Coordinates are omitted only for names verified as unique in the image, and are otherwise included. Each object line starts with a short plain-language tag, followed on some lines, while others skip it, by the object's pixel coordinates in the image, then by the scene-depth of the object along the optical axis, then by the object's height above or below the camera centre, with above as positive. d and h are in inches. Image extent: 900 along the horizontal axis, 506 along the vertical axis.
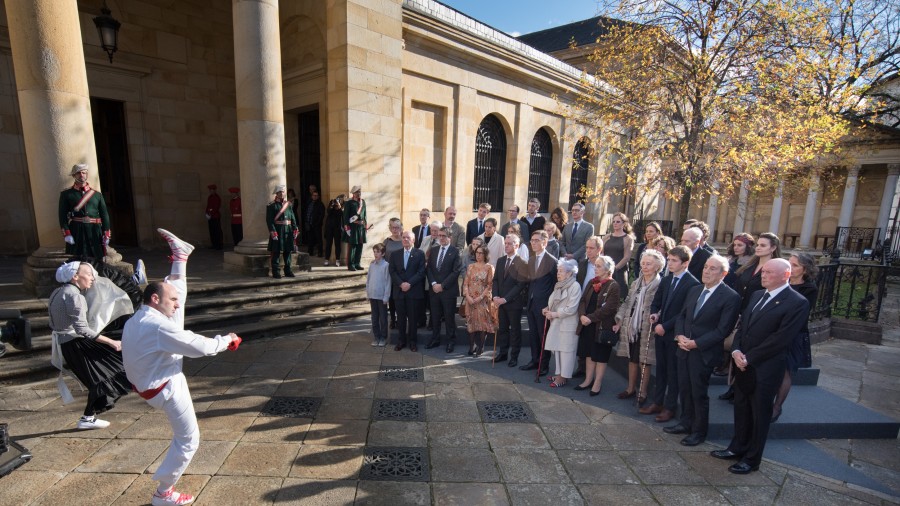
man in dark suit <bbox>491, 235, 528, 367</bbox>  230.2 -57.2
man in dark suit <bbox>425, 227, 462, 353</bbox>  251.4 -55.3
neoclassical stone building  318.3 +75.7
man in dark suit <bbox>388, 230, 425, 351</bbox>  254.2 -56.2
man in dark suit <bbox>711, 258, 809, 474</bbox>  136.8 -53.9
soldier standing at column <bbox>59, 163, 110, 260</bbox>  238.1 -21.1
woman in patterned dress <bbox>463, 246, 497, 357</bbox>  241.4 -62.2
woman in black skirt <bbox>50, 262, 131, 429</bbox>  149.4 -64.1
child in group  253.2 -61.0
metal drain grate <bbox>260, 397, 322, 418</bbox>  175.2 -97.4
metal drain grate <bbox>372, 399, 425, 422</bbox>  175.2 -97.8
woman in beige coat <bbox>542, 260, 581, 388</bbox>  205.2 -64.1
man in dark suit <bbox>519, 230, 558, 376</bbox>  225.6 -49.3
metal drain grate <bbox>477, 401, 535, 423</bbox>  177.3 -98.6
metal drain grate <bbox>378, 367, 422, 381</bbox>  215.3 -99.3
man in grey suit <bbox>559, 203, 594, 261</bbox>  290.9 -28.5
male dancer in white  112.0 -50.3
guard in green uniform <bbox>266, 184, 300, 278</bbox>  312.0 -31.6
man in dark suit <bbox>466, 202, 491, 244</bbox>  326.6 -26.5
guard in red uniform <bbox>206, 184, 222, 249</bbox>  444.5 -34.4
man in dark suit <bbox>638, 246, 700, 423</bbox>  171.3 -54.1
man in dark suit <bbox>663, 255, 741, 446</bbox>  153.4 -53.6
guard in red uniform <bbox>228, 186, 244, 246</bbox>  444.5 -31.2
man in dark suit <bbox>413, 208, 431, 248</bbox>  308.7 -29.1
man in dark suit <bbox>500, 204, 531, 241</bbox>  284.0 -22.6
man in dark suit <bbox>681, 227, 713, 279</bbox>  210.2 -31.0
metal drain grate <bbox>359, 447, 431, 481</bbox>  137.0 -96.6
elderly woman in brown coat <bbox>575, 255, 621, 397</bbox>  192.7 -58.3
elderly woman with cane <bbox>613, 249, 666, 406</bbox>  183.3 -58.4
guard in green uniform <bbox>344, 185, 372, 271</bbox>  348.2 -31.6
